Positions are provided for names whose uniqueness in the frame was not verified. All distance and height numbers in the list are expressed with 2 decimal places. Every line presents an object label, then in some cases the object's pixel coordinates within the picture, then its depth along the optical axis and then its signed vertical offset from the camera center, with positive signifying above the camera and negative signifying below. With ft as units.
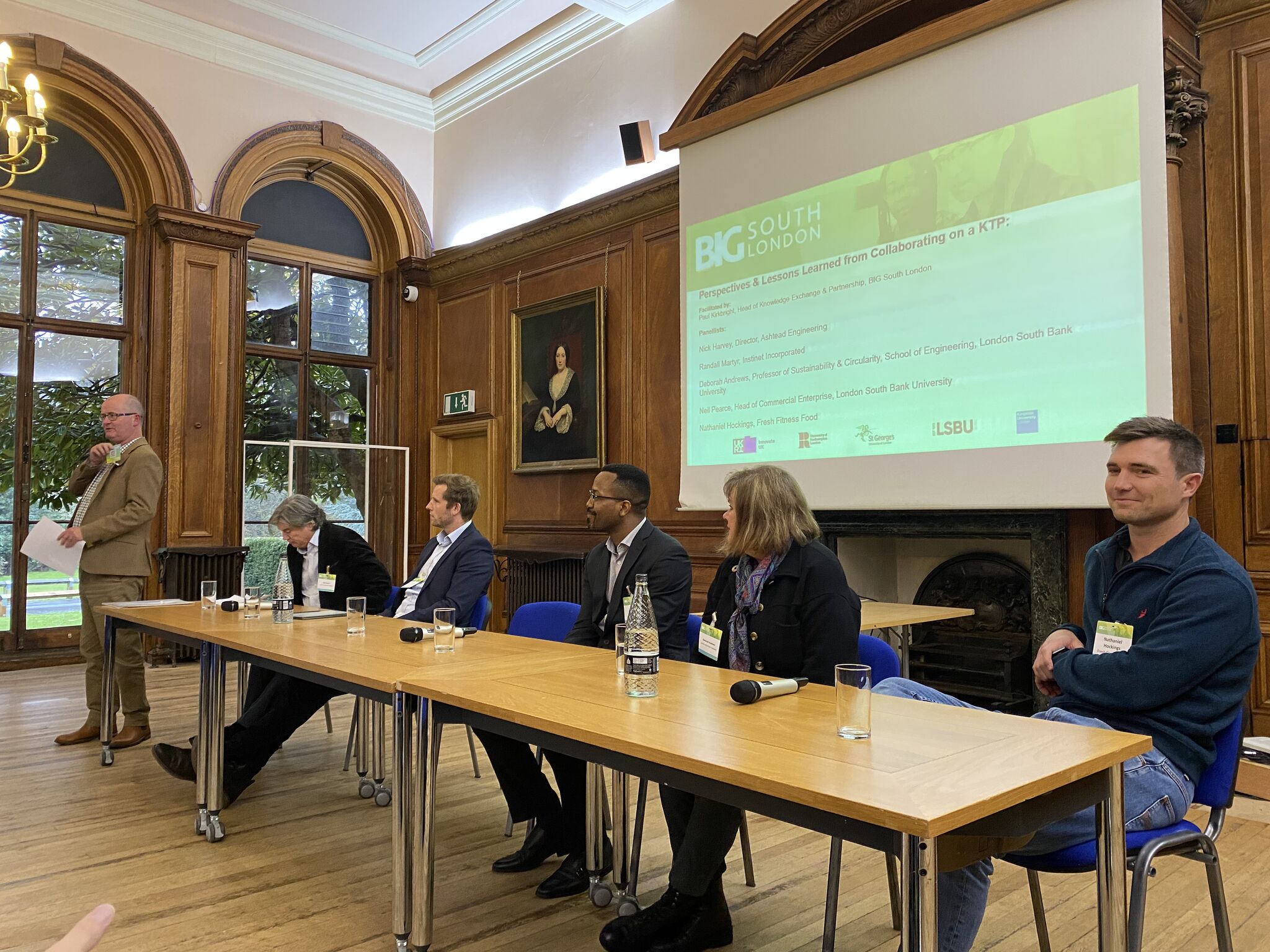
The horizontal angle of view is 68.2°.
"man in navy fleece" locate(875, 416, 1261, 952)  5.98 -1.08
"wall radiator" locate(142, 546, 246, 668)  23.95 -1.80
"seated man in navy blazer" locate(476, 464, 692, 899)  9.35 -1.34
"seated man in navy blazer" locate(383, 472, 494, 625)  12.82 -0.82
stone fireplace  15.24 -1.52
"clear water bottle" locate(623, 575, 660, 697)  6.87 -1.10
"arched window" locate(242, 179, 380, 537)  27.53 +4.89
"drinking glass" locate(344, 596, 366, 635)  10.76 -1.29
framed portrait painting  23.91 +3.14
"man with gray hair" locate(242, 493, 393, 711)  14.23 -0.92
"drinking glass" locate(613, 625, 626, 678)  7.56 -1.17
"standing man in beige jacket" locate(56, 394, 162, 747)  14.76 -0.48
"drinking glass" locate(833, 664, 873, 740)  5.47 -1.17
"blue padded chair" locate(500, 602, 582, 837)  11.73 -1.51
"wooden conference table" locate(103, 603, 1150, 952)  4.36 -1.43
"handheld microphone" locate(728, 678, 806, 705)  6.41 -1.34
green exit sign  28.14 +3.04
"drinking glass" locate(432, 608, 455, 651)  9.32 -1.28
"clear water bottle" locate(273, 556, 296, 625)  12.14 -1.29
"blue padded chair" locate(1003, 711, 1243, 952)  5.54 -2.17
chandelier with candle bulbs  13.67 +6.15
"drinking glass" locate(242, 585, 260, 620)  12.81 -1.35
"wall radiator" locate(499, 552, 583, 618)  23.61 -1.99
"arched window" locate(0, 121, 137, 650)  23.40 +4.25
